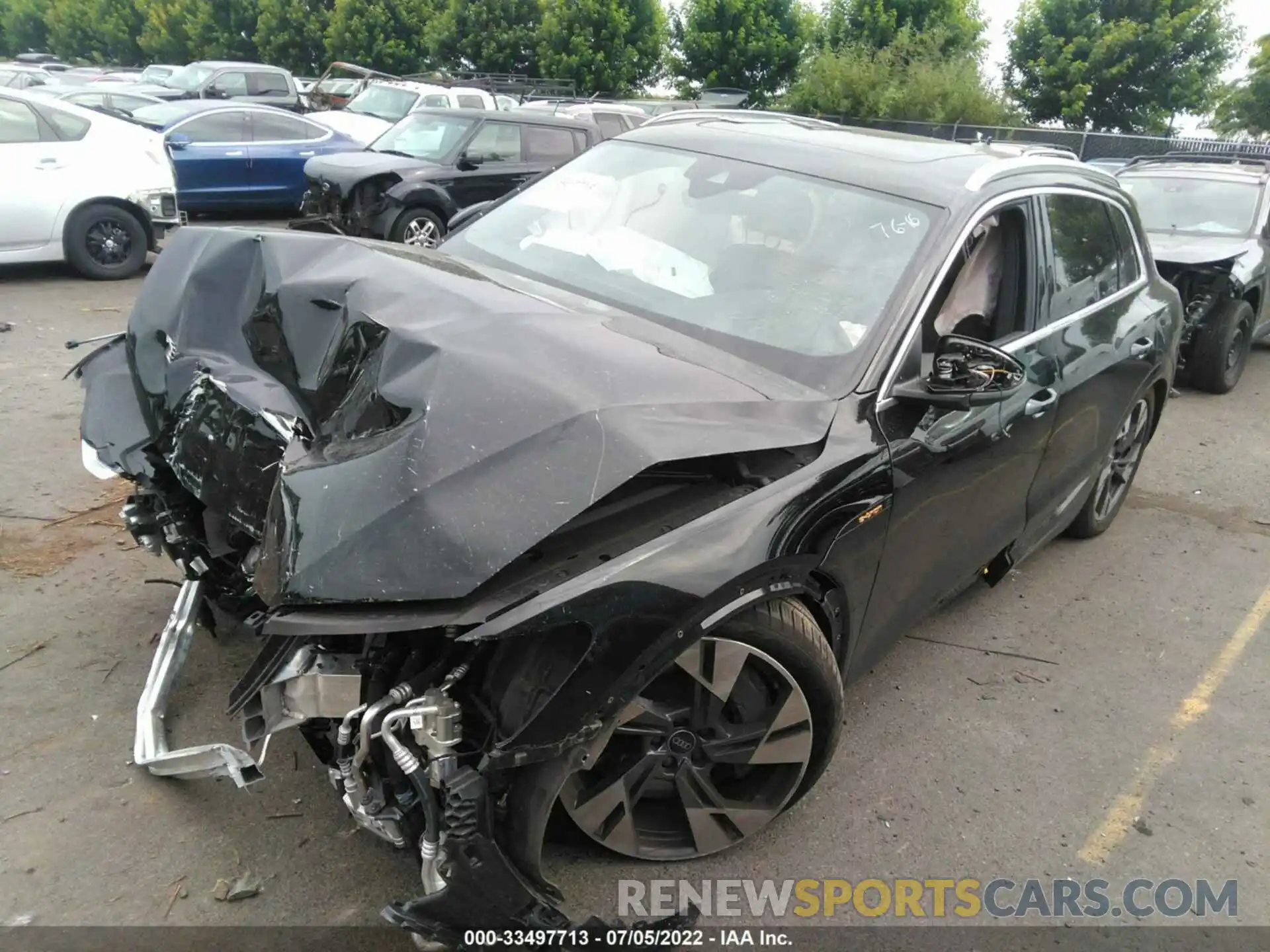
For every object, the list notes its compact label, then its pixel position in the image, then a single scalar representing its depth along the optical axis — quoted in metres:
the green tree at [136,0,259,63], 34.34
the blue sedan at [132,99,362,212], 11.59
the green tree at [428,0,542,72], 29.31
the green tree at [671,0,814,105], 29.48
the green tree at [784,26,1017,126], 24.53
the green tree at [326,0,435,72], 30.88
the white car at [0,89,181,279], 8.32
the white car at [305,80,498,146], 14.83
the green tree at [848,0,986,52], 28.73
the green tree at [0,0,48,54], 43.00
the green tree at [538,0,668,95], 28.22
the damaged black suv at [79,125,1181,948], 2.14
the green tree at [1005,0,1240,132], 25.84
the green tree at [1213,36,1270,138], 27.45
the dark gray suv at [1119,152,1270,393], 7.64
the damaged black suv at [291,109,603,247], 10.11
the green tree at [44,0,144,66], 37.81
